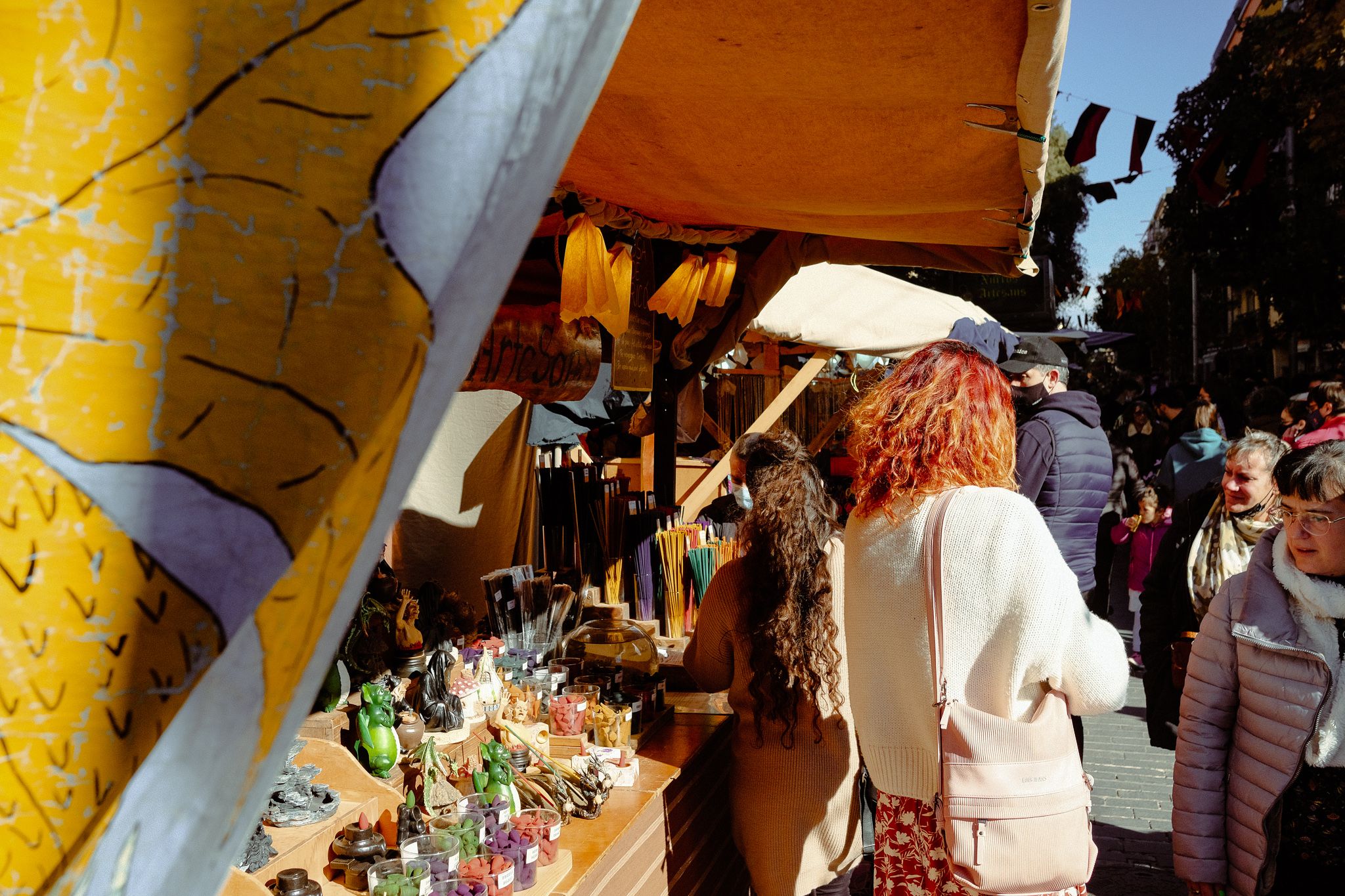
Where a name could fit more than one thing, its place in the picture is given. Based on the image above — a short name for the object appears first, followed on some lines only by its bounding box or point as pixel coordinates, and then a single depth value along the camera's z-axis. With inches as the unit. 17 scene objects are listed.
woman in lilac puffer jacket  80.7
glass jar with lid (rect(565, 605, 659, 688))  120.5
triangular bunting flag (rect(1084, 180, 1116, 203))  494.6
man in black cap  150.8
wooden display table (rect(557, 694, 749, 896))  85.6
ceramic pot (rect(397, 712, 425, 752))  90.9
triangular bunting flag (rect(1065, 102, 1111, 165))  346.0
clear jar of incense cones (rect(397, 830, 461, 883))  71.4
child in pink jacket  271.9
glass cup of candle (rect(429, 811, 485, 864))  76.0
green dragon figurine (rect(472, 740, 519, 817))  87.8
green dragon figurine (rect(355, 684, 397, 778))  86.3
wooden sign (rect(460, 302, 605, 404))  126.8
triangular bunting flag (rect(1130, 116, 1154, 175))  365.4
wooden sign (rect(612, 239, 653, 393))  139.5
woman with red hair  72.0
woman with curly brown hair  105.5
